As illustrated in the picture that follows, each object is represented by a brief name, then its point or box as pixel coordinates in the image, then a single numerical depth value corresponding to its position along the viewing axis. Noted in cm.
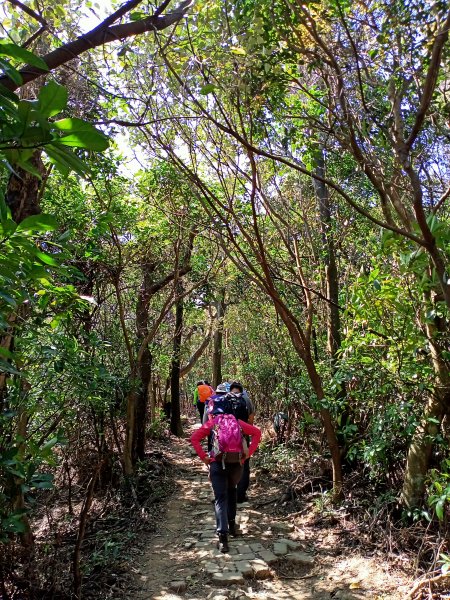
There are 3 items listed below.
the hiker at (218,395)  599
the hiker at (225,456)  534
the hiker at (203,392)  927
